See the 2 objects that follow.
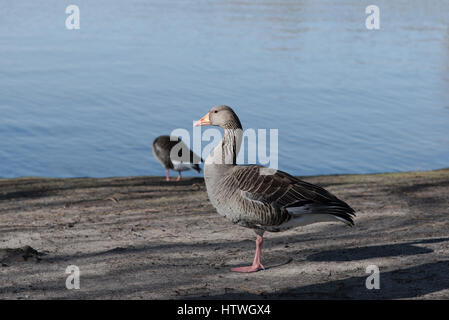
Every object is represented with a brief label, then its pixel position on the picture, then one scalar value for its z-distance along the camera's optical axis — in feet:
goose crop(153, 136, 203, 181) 49.42
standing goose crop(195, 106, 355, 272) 23.02
